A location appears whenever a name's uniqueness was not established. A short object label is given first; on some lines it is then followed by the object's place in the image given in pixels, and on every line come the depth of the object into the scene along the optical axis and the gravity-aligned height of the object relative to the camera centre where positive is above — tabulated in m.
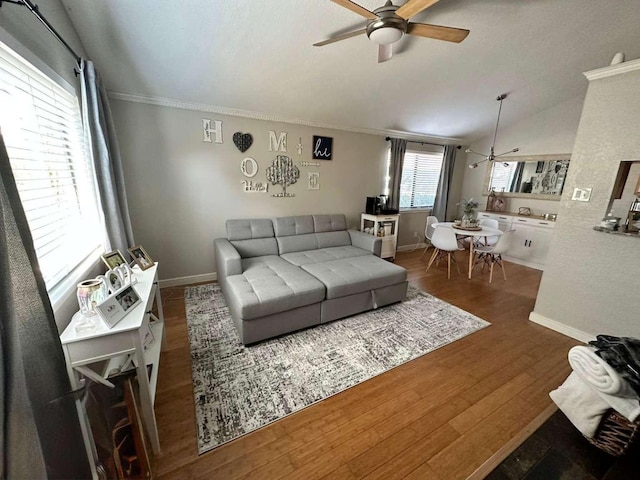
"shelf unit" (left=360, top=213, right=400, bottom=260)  4.28 -0.76
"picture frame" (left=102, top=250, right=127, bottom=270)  1.64 -0.54
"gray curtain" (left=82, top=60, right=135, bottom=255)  1.83 +0.15
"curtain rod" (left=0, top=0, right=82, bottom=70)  1.05 +0.74
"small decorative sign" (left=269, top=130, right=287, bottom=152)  3.49 +0.53
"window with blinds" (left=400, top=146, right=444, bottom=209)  5.02 +0.13
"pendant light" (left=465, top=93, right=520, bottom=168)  3.63 +0.98
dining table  3.68 -0.70
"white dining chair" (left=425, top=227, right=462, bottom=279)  3.77 -0.84
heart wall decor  3.27 +0.51
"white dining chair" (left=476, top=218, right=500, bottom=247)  4.41 -0.73
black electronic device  4.34 -0.40
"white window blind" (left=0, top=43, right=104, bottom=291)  1.18 +0.08
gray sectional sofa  2.20 -0.95
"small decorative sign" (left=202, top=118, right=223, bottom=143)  3.10 +0.60
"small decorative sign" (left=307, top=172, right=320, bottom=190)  3.92 +0.00
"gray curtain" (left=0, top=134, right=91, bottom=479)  0.72 -0.62
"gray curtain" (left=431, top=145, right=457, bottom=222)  5.24 +0.01
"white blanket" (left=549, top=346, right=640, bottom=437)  0.98 -0.83
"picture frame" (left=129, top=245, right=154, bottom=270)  1.90 -0.60
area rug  1.59 -1.42
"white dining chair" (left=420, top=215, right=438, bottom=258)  4.57 -0.80
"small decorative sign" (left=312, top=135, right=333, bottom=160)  3.83 +0.52
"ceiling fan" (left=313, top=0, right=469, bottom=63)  1.49 +1.01
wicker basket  0.94 -0.92
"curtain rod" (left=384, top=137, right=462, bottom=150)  4.52 +0.78
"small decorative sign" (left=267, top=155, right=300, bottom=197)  3.58 +0.11
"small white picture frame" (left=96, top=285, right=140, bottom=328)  1.14 -0.61
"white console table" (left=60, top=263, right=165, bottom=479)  1.08 -0.78
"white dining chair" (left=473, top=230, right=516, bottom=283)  3.58 -0.96
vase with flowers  3.94 -0.49
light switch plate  2.30 -0.07
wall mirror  4.32 +0.17
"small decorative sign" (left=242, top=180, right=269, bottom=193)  3.46 -0.09
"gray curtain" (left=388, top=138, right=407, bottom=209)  4.57 +0.28
